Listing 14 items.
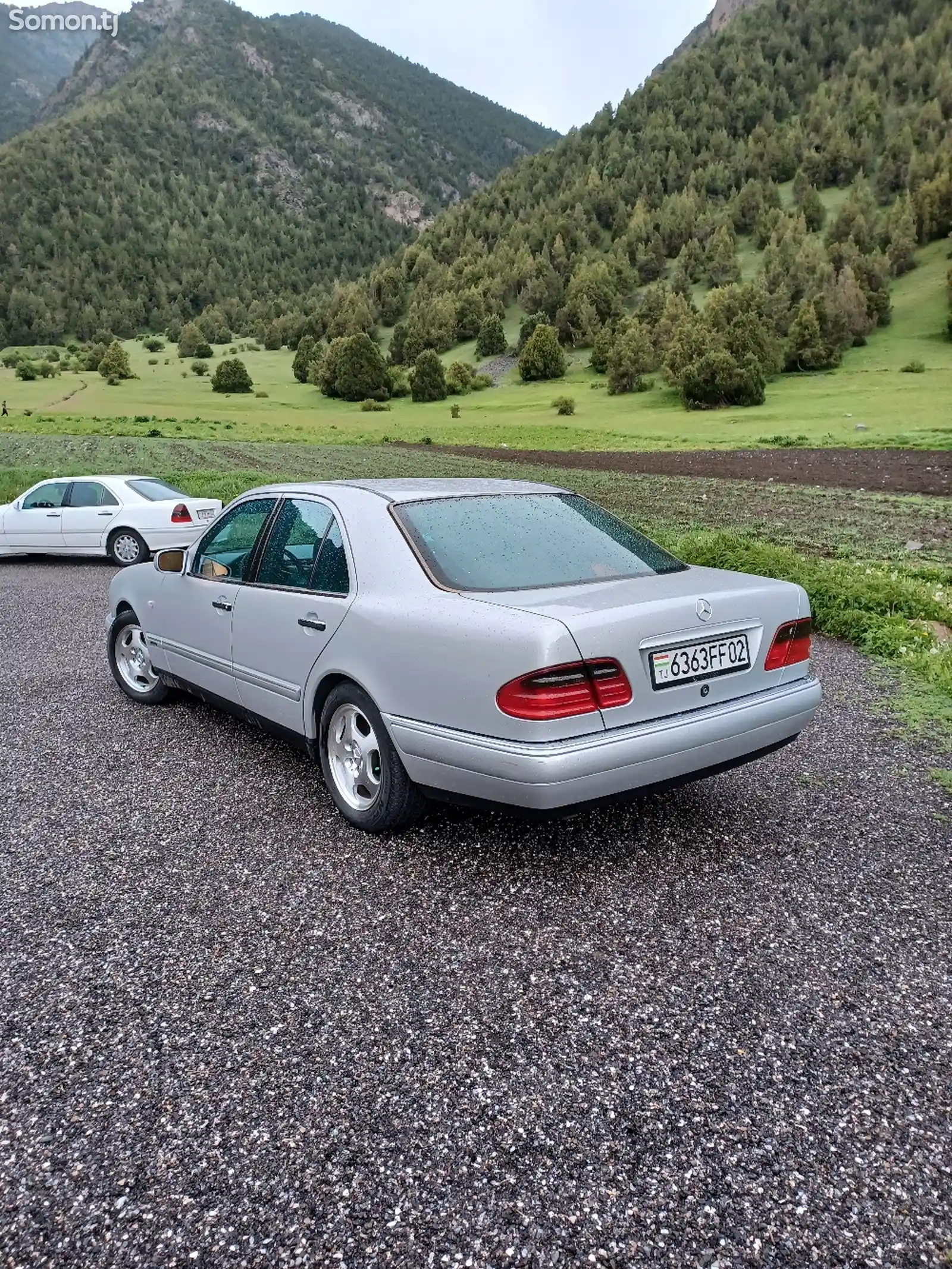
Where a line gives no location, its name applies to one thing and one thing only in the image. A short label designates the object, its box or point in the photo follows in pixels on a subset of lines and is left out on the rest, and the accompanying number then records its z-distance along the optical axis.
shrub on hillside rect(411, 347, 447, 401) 74.44
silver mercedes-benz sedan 3.03
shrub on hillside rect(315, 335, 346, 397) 80.44
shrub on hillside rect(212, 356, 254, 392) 82.81
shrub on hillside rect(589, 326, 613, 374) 76.26
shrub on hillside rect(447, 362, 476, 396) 77.44
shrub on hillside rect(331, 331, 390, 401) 78.56
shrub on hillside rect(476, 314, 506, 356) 94.62
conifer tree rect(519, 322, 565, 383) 78.38
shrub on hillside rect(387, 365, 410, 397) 80.84
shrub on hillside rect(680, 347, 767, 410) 51.72
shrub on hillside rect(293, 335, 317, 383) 91.69
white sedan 12.69
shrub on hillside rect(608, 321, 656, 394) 64.06
